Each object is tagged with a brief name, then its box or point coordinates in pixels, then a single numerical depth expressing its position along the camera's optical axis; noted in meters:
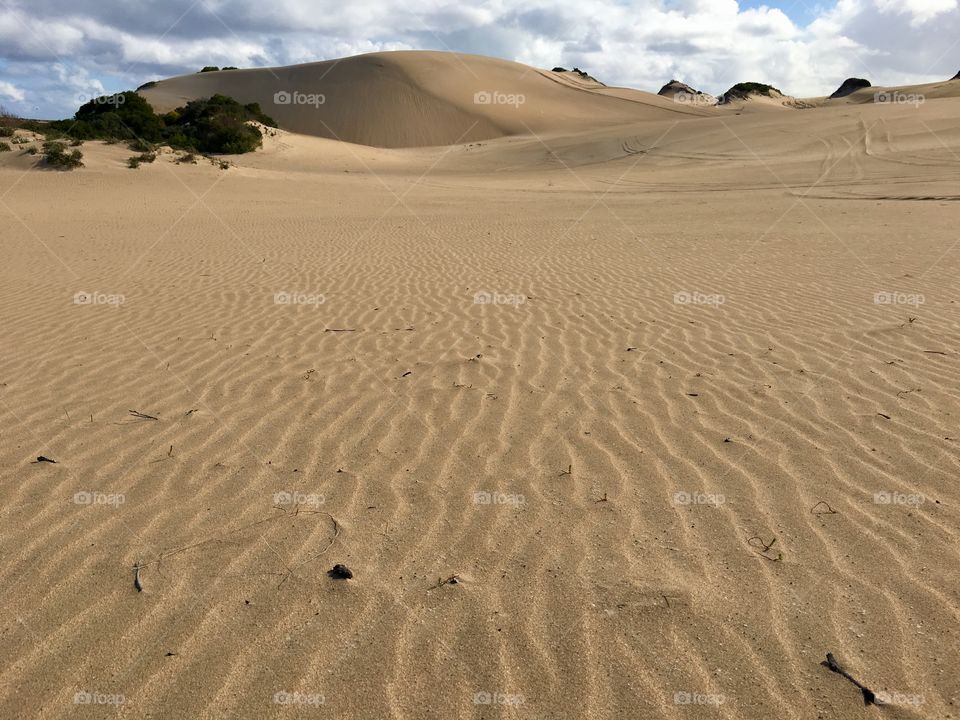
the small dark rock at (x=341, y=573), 2.97
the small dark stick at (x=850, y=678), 2.30
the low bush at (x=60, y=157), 22.11
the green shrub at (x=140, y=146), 25.94
